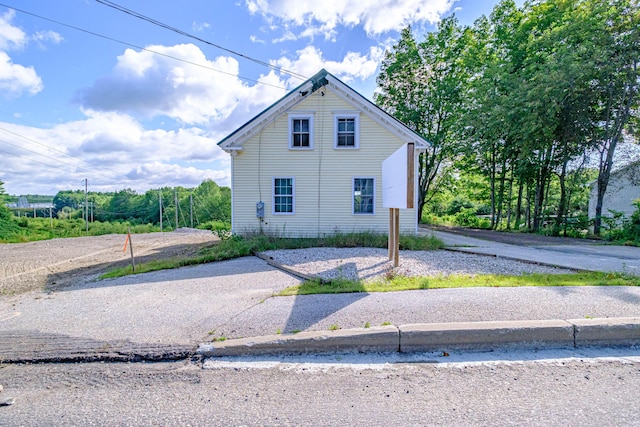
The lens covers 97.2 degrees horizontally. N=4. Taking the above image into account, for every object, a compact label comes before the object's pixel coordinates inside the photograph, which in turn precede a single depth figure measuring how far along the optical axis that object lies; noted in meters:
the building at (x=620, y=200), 26.41
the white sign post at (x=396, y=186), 5.88
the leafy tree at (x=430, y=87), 24.31
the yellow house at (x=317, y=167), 13.01
